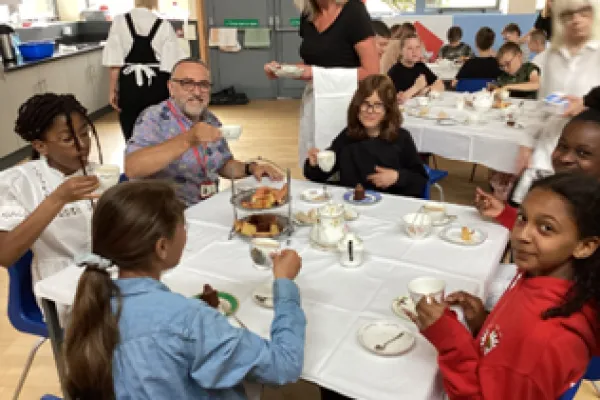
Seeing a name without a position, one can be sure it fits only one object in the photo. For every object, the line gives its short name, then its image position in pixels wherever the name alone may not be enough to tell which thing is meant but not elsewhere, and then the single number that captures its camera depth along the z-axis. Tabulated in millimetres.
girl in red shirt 1095
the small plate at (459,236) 1798
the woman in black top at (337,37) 2904
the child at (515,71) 4637
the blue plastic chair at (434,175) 3343
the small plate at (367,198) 2197
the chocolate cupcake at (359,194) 2223
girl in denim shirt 1068
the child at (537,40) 5410
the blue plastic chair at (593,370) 1533
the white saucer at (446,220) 1969
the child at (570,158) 1772
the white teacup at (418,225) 1842
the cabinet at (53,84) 5125
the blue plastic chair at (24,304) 1858
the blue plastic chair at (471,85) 4906
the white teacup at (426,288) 1373
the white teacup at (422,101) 3941
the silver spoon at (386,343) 1253
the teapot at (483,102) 3676
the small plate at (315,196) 2262
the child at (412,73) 4293
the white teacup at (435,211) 1969
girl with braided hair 1793
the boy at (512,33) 6387
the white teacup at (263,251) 1621
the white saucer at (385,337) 1247
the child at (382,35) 4748
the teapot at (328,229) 1785
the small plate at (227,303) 1425
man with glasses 2307
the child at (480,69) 4941
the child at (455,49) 6539
